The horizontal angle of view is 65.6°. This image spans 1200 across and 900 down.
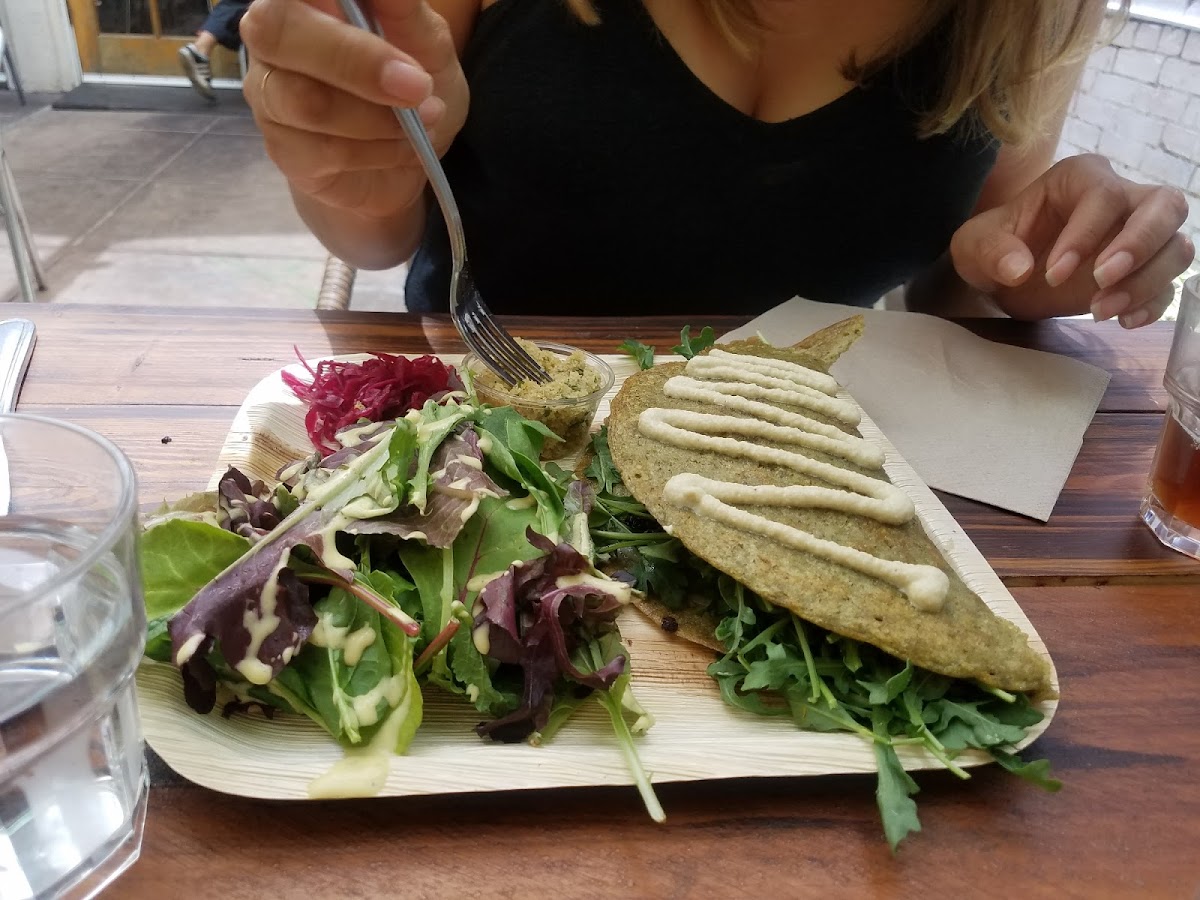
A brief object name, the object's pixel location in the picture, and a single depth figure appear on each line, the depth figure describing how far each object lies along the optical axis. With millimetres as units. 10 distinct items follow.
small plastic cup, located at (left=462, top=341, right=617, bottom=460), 411
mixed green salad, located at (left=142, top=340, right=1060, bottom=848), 262
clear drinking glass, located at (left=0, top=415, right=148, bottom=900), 206
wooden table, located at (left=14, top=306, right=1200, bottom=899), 228
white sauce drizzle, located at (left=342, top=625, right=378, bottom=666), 266
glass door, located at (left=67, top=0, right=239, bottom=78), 1765
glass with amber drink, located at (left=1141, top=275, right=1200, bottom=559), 367
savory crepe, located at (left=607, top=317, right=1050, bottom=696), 290
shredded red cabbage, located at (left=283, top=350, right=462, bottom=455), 402
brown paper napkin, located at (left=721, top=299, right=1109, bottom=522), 417
